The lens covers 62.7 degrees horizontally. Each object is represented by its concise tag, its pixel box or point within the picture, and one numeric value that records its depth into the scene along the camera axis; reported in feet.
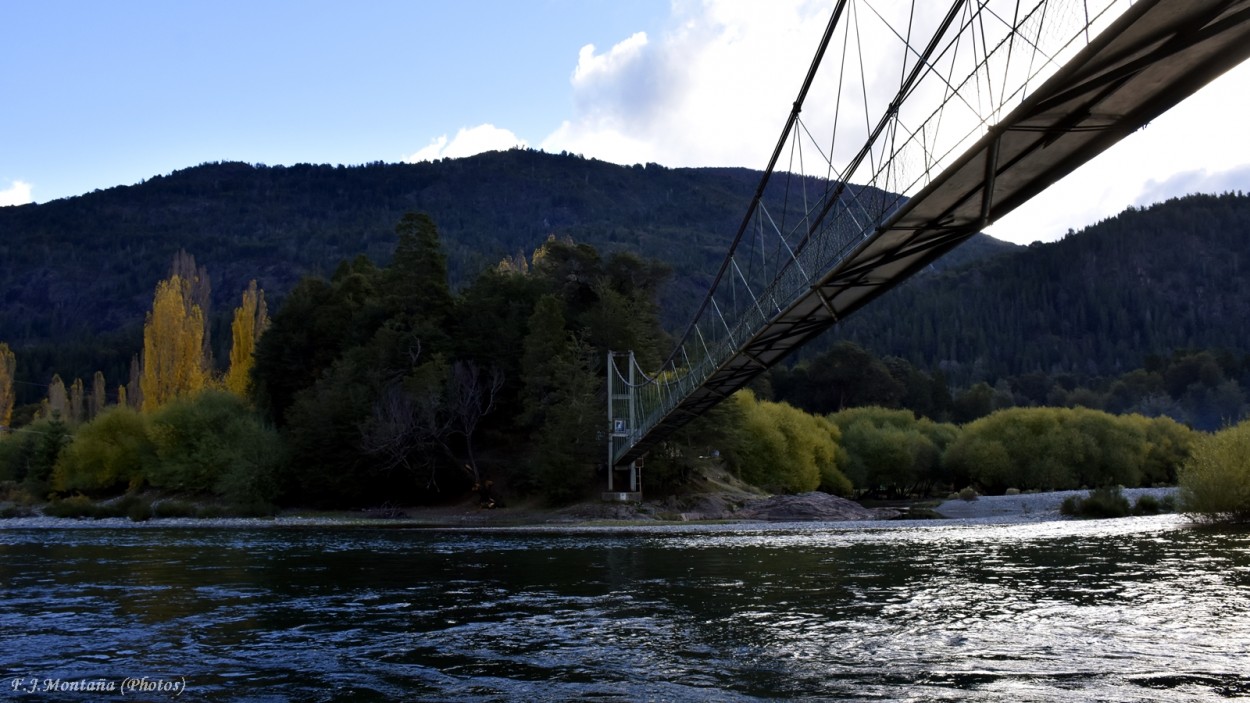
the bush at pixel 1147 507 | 115.96
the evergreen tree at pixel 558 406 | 141.38
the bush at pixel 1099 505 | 117.08
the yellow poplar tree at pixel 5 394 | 255.29
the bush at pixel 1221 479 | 83.57
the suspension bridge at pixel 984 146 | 28.48
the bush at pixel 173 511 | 148.97
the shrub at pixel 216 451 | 155.53
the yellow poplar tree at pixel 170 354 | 199.93
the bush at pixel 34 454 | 183.73
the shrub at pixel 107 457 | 172.65
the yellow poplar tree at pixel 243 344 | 199.52
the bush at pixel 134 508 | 146.41
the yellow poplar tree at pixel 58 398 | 260.42
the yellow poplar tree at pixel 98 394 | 272.10
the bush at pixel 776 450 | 172.14
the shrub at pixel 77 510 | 150.00
